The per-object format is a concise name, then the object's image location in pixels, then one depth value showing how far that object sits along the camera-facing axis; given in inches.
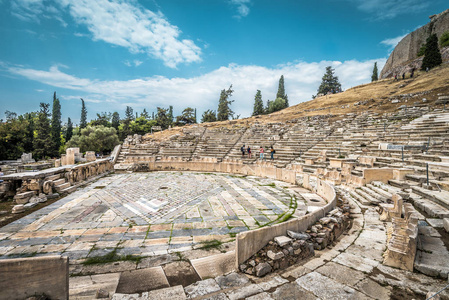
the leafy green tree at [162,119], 1701.5
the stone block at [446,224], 147.1
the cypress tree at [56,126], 1305.1
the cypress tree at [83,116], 1842.5
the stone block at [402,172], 280.1
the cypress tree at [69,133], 1654.8
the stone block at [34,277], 94.4
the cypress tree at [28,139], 1164.5
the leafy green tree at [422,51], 1485.0
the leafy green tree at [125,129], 1620.3
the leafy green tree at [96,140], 1306.6
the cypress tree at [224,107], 1694.1
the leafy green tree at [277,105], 1748.3
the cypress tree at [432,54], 1169.4
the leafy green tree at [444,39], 1344.1
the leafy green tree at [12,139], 1033.5
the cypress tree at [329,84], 1907.0
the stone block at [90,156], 589.0
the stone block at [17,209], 223.3
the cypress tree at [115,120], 1773.7
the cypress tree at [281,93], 1935.3
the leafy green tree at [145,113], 2089.1
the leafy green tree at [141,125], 1671.3
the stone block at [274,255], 124.7
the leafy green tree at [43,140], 1202.4
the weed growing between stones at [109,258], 135.3
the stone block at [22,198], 250.8
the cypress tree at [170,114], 1919.0
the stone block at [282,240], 133.6
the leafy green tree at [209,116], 1723.7
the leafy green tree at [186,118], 1686.8
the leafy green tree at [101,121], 1707.7
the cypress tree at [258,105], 1752.0
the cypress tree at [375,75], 1819.1
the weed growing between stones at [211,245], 153.3
